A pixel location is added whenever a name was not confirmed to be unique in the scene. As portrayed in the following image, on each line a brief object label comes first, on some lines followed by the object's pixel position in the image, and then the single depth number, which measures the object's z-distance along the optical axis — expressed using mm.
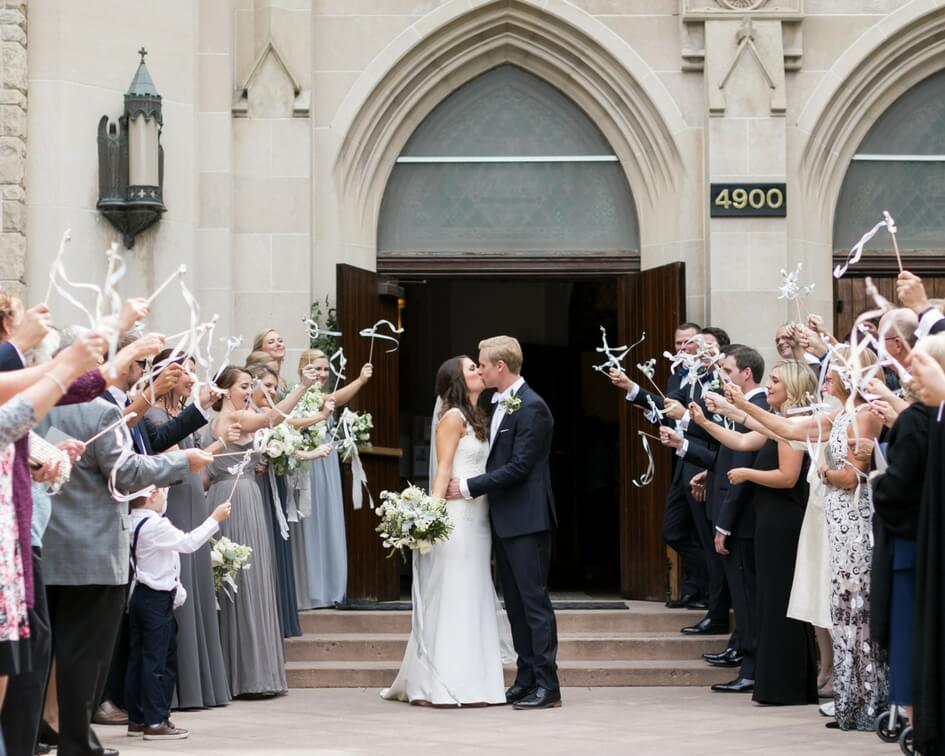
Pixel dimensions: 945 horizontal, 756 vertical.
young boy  8102
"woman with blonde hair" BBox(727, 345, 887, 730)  8117
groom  9164
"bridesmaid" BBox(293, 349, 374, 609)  11484
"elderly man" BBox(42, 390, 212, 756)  6848
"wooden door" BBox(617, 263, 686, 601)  12336
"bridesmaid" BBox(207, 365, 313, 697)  9492
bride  9281
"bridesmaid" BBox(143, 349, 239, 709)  8891
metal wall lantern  11562
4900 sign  12359
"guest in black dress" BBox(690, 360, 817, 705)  9086
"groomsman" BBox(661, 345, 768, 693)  9570
